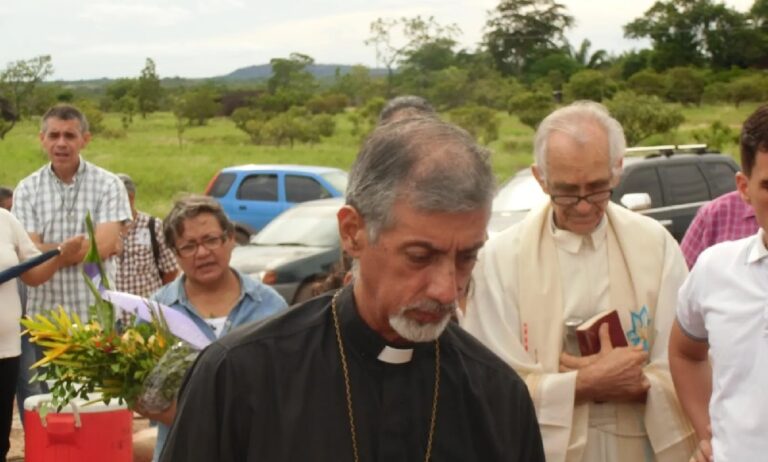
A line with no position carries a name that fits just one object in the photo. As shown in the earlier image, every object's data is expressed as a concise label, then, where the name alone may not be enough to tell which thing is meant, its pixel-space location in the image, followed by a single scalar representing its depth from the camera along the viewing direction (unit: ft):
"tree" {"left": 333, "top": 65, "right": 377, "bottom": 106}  222.89
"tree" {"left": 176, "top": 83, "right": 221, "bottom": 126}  205.67
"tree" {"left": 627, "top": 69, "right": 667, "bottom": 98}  198.90
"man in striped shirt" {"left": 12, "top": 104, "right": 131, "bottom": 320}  27.02
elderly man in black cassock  8.25
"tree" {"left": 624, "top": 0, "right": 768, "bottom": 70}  252.01
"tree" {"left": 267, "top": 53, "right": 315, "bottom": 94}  250.78
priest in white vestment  14.20
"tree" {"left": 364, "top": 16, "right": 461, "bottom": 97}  208.85
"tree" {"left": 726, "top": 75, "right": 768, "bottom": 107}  185.47
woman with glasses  17.95
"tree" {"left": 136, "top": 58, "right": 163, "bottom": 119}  206.39
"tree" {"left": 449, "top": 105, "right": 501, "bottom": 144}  151.53
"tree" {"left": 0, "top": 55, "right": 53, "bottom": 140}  164.76
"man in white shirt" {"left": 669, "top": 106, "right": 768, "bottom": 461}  12.16
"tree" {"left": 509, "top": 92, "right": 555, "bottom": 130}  157.69
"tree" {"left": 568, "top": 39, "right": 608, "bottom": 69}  284.00
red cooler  21.79
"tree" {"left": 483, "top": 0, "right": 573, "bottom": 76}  301.84
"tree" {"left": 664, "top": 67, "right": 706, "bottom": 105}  201.77
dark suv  47.39
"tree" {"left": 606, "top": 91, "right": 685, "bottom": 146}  123.44
